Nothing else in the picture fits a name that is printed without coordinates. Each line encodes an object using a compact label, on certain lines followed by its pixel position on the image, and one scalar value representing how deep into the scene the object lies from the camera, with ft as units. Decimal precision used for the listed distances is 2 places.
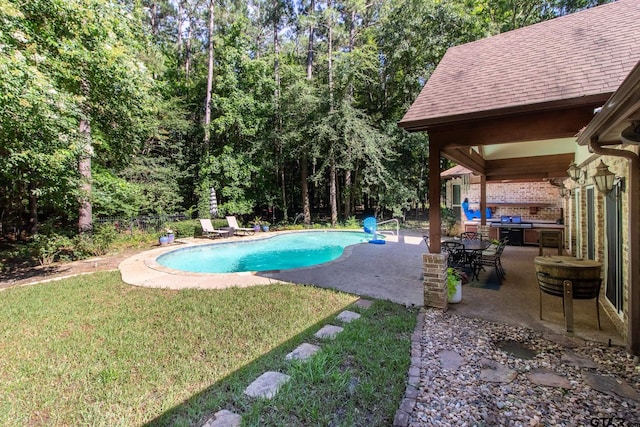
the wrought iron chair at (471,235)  28.96
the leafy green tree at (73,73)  17.57
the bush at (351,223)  54.56
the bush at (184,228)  42.78
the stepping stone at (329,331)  11.69
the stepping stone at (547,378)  8.77
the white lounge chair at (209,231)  42.96
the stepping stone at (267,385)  8.14
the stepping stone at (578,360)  9.75
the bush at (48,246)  27.35
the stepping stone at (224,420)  6.97
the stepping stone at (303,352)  10.03
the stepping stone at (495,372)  9.10
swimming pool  31.63
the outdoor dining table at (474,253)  20.01
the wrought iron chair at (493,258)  20.20
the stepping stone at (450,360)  9.82
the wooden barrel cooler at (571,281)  11.95
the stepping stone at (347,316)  13.39
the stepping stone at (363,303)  15.26
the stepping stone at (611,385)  8.24
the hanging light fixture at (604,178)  12.01
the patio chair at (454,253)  20.95
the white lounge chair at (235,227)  46.32
